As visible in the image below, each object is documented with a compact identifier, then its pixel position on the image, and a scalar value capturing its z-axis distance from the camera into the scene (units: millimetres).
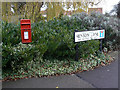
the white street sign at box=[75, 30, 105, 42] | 3651
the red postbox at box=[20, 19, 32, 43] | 3210
